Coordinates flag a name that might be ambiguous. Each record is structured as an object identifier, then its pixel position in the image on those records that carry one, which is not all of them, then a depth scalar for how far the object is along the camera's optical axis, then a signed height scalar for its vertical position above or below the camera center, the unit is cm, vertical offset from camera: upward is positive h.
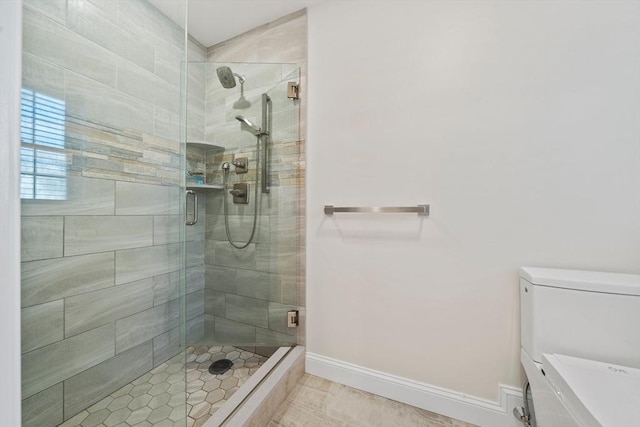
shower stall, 87 -3
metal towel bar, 111 +3
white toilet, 62 -43
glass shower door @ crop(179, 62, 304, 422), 144 +0
